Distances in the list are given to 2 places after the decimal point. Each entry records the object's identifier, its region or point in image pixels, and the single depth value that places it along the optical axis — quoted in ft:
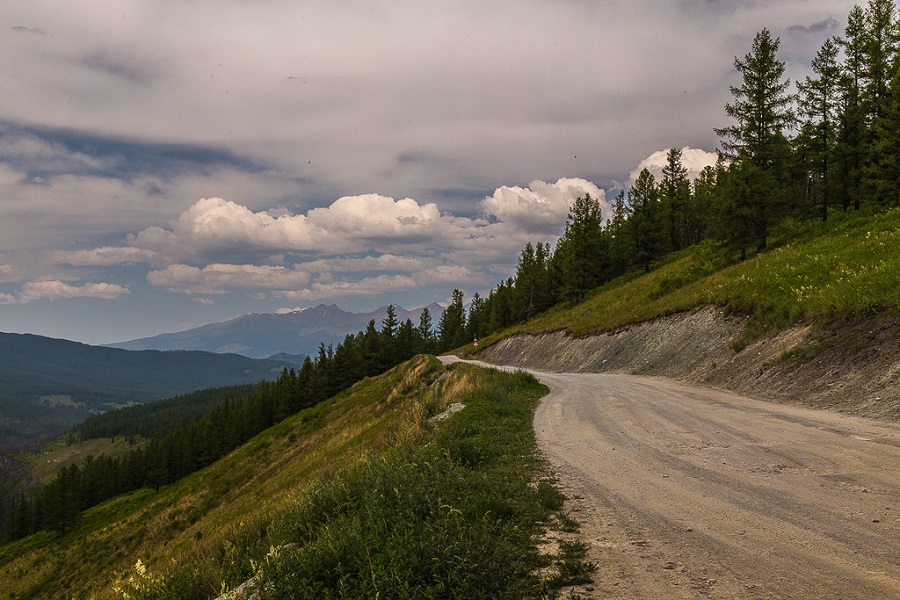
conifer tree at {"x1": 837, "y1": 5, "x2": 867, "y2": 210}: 117.50
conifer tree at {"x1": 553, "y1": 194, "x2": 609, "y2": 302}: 216.74
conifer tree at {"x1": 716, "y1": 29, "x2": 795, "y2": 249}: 120.30
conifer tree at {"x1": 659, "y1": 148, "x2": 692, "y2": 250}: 231.09
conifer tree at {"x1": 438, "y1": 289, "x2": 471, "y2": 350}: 351.11
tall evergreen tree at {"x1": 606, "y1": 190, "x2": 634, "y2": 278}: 217.97
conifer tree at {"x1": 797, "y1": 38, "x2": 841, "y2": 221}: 121.60
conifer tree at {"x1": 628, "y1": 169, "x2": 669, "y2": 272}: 208.85
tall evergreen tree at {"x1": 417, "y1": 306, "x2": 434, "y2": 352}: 363.62
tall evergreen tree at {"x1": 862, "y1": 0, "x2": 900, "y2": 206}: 104.53
